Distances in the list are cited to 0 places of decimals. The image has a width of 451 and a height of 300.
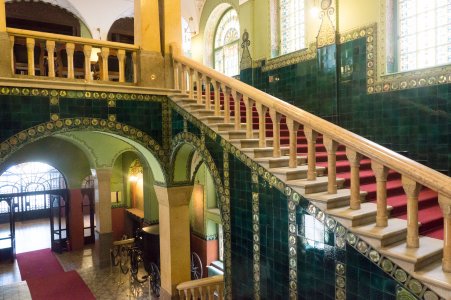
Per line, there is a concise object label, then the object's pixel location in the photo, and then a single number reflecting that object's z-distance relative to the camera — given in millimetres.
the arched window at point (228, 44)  11906
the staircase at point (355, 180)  3227
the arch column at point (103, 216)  12688
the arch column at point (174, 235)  7809
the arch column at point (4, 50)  5801
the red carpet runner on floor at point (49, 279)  10516
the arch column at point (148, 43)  7199
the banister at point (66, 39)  5941
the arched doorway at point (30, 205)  18281
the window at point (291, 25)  9273
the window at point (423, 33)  6430
